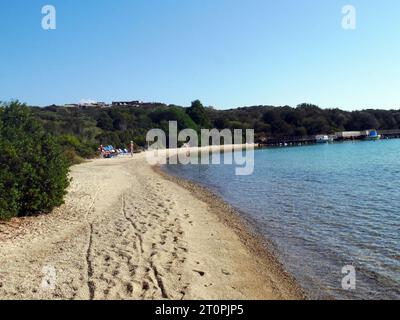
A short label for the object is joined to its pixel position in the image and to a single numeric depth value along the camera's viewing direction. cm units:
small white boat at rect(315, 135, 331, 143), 10006
